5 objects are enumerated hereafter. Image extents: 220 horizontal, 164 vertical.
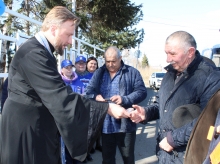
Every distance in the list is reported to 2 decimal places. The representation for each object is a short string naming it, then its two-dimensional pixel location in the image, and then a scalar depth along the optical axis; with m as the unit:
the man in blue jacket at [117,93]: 3.11
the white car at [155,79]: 21.21
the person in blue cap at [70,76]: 4.24
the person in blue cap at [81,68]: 4.87
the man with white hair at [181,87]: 1.91
